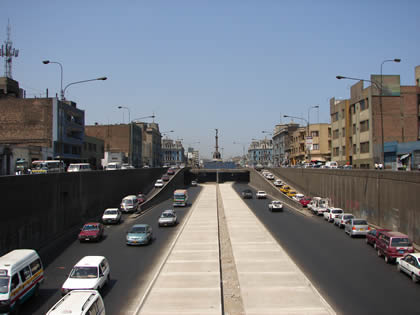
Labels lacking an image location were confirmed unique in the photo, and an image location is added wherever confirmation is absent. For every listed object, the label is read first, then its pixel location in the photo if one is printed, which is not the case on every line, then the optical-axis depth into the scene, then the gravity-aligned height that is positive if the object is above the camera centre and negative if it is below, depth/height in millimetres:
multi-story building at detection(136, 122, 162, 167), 121875 +5723
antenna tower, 69000 +19891
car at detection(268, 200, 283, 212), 48062 -5494
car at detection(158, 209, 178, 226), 36875 -5430
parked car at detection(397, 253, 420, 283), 18328 -5173
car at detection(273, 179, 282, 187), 74250 -3978
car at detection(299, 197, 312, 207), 52281 -5305
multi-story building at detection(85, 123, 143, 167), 101188 +7119
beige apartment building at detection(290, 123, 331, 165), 97062 +5277
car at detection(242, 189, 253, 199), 66000 -5585
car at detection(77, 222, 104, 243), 29234 -5360
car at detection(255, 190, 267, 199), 66331 -5620
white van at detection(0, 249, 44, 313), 14352 -4656
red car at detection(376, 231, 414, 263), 22016 -4934
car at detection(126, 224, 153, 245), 27906 -5347
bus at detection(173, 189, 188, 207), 54438 -5279
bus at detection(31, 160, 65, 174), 38062 -288
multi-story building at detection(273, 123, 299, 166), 124000 +6327
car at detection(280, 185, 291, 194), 66562 -4682
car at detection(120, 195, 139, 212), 46372 -5096
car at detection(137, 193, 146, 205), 53438 -5062
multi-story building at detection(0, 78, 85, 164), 58594 +6367
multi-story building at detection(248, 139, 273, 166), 189700 +388
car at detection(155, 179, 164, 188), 70369 -3876
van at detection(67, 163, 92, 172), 44375 -434
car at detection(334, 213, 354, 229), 34594 -5133
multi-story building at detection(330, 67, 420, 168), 55281 +7000
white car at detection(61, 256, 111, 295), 16438 -5093
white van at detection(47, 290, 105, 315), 11367 -4354
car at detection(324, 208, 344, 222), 38538 -5128
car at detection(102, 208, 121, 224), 38531 -5423
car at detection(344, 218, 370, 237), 30391 -5197
